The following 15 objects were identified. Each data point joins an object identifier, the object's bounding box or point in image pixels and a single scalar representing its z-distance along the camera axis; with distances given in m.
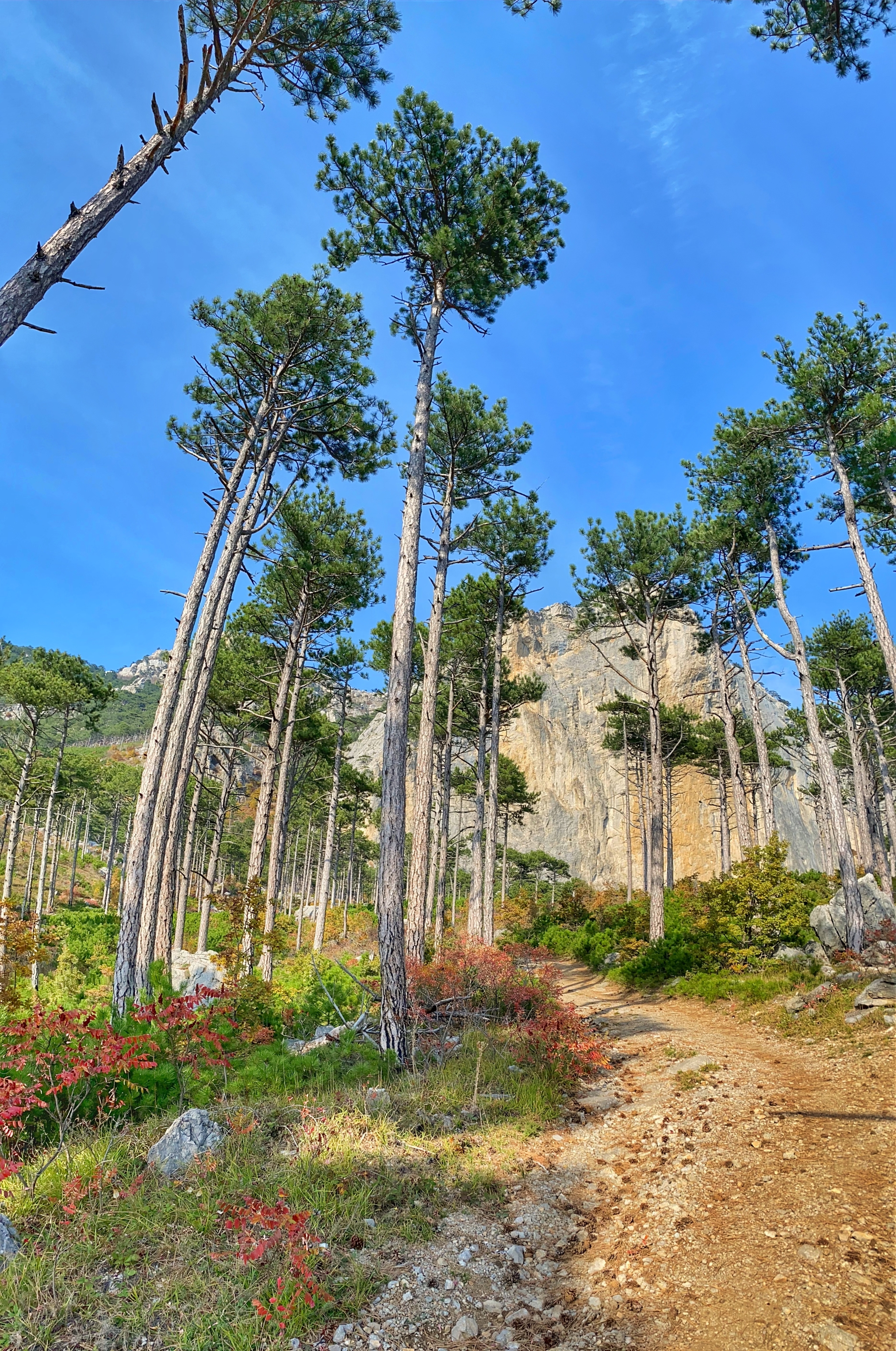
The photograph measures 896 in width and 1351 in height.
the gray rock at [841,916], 12.03
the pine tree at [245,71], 4.67
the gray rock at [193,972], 11.35
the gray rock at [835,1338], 2.75
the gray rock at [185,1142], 4.29
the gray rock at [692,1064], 7.56
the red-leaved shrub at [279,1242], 3.11
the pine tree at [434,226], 8.65
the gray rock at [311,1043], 6.97
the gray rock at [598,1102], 6.60
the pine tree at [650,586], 16.59
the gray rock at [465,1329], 3.19
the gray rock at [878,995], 8.35
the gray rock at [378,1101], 5.44
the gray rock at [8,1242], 3.35
